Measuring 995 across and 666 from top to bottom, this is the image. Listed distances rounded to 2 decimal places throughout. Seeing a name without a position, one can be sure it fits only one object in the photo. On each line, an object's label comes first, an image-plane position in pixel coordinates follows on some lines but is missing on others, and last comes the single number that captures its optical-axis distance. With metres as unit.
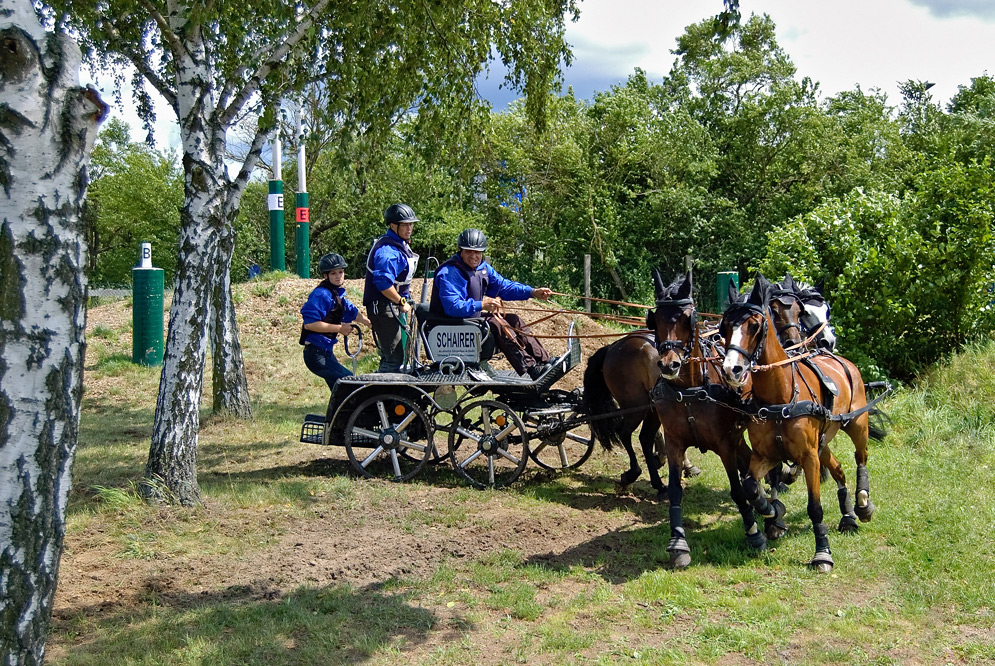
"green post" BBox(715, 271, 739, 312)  14.33
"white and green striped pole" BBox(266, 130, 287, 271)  17.39
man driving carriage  7.89
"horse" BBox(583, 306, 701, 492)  7.72
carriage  8.02
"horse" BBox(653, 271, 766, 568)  6.03
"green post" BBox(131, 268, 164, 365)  13.95
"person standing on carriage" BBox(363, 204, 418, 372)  8.05
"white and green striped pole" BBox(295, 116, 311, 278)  17.97
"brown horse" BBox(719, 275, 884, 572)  5.68
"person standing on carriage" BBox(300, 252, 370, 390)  8.65
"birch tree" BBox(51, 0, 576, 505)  7.07
